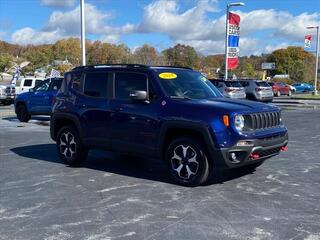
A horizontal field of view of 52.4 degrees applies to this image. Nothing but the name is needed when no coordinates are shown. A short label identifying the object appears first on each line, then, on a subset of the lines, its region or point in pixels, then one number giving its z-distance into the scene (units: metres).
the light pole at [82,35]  14.28
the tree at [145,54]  59.48
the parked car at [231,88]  18.25
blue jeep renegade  4.82
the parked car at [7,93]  21.36
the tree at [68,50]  70.96
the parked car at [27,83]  20.63
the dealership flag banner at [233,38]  16.87
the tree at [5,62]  64.59
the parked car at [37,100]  12.90
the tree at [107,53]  66.56
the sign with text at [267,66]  67.12
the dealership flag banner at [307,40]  30.42
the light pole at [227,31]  16.85
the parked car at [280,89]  33.12
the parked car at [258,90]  21.56
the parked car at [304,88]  47.42
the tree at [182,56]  75.34
